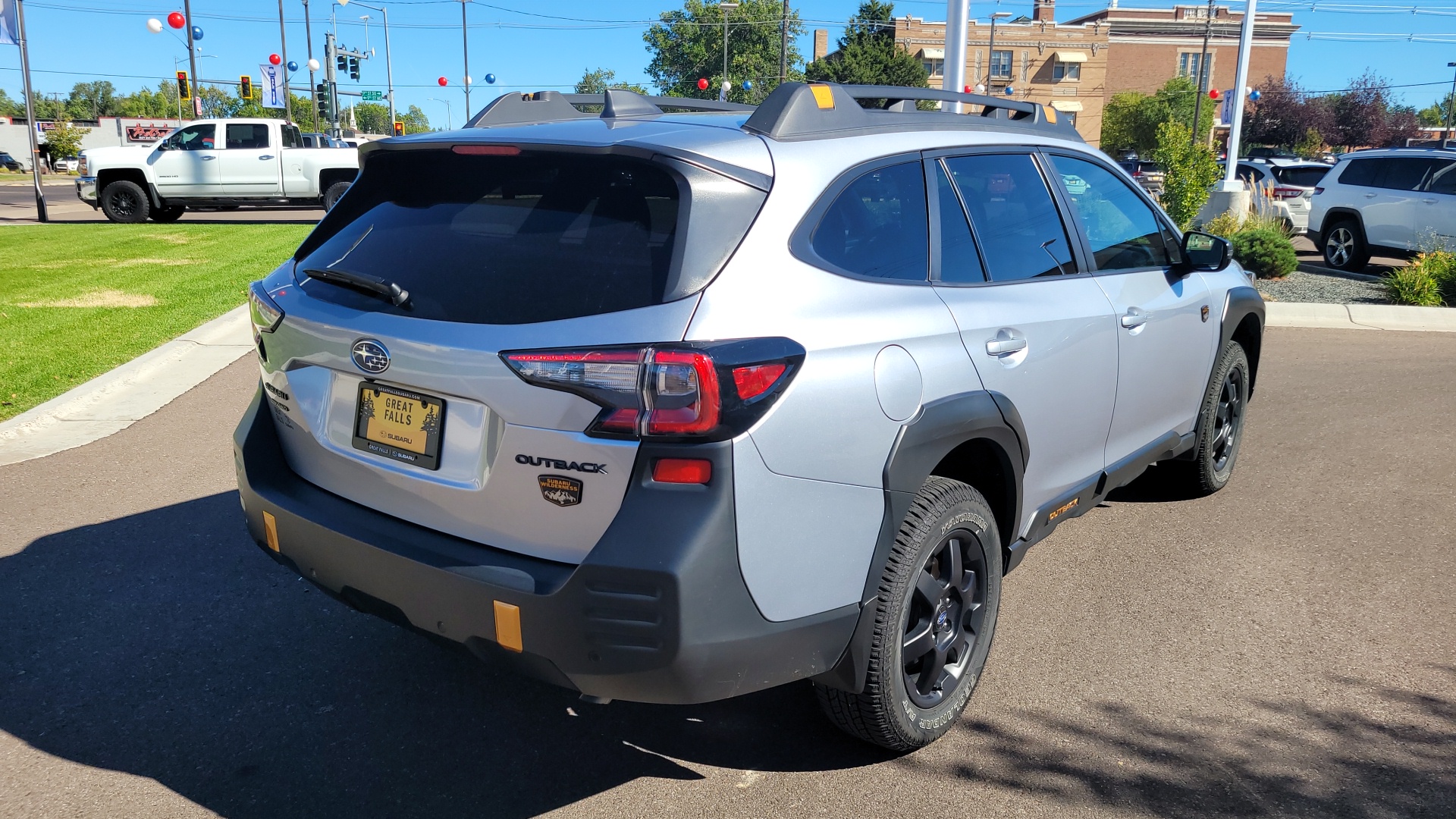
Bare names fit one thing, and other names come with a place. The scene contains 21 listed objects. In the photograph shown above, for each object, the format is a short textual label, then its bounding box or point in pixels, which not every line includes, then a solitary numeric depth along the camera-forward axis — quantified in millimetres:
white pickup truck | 20750
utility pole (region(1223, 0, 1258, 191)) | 17156
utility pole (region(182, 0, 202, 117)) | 33725
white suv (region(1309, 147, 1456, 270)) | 14836
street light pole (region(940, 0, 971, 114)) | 10758
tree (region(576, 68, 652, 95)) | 128125
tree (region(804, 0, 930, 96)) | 57000
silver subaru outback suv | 2475
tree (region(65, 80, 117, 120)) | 132000
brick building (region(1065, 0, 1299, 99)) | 88000
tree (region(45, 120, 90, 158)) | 59781
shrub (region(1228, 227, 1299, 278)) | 14047
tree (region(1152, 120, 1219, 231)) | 14102
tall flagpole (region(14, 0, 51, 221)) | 20297
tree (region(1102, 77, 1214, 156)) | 70250
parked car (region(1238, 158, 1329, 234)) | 20844
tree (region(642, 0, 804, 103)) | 93875
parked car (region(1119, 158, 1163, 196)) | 23584
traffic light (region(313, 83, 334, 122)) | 51384
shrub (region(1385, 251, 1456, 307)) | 12609
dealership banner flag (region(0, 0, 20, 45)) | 19266
